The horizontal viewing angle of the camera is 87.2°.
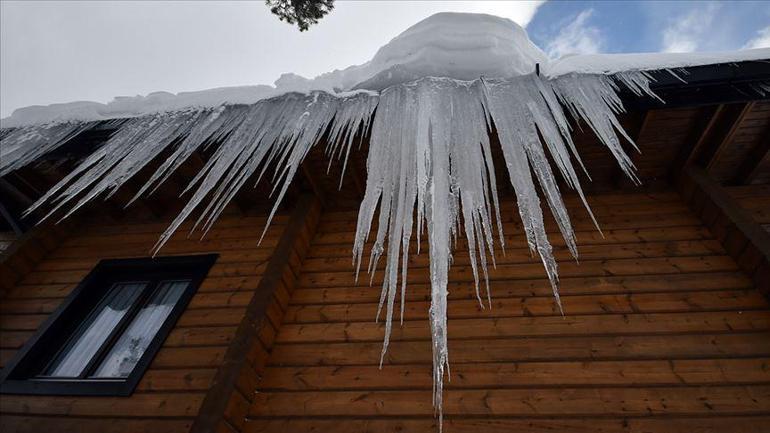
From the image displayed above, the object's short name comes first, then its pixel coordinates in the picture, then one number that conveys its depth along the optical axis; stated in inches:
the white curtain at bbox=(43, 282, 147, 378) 100.7
